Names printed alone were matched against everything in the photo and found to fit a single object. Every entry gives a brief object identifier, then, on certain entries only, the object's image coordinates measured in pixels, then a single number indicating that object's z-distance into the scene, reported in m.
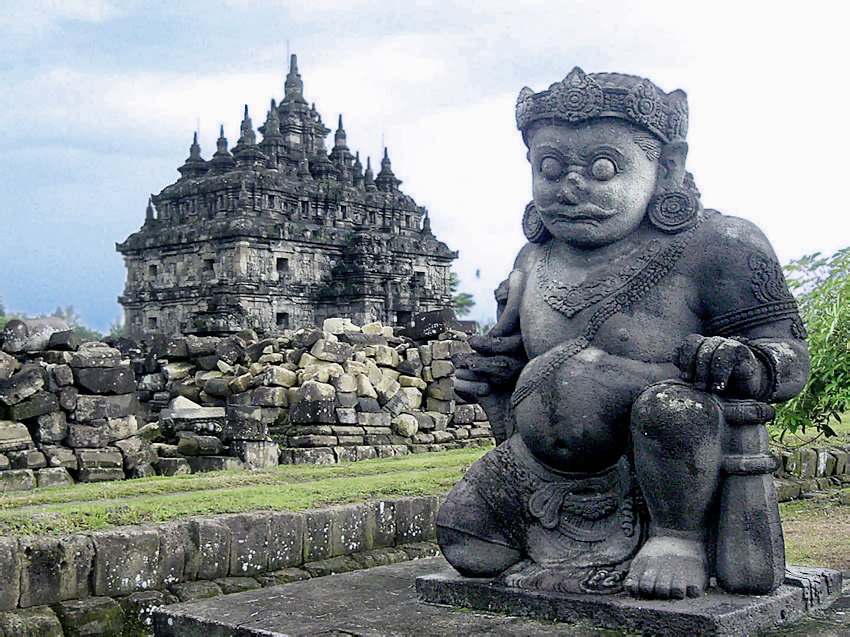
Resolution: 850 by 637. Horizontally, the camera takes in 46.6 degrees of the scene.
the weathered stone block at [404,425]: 13.23
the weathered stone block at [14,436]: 8.90
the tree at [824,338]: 7.89
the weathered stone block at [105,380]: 9.62
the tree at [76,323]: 69.69
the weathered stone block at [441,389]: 14.23
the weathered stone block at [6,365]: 9.20
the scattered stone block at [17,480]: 8.53
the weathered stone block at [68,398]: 9.43
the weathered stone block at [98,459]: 9.32
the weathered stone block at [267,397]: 12.48
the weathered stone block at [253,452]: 10.02
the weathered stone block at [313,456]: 11.03
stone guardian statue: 3.36
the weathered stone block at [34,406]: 9.18
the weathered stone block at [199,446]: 10.17
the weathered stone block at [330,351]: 13.22
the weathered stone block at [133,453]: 9.63
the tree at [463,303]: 63.14
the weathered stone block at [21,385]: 9.09
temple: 38.31
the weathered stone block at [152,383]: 14.20
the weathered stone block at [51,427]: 9.23
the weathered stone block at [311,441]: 11.84
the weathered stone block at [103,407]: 9.51
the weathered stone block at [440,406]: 14.17
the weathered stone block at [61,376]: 9.43
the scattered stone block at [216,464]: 9.94
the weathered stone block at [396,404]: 13.35
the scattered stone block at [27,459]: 8.91
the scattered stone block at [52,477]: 8.84
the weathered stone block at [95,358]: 9.66
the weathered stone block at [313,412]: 12.08
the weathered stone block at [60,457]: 9.16
